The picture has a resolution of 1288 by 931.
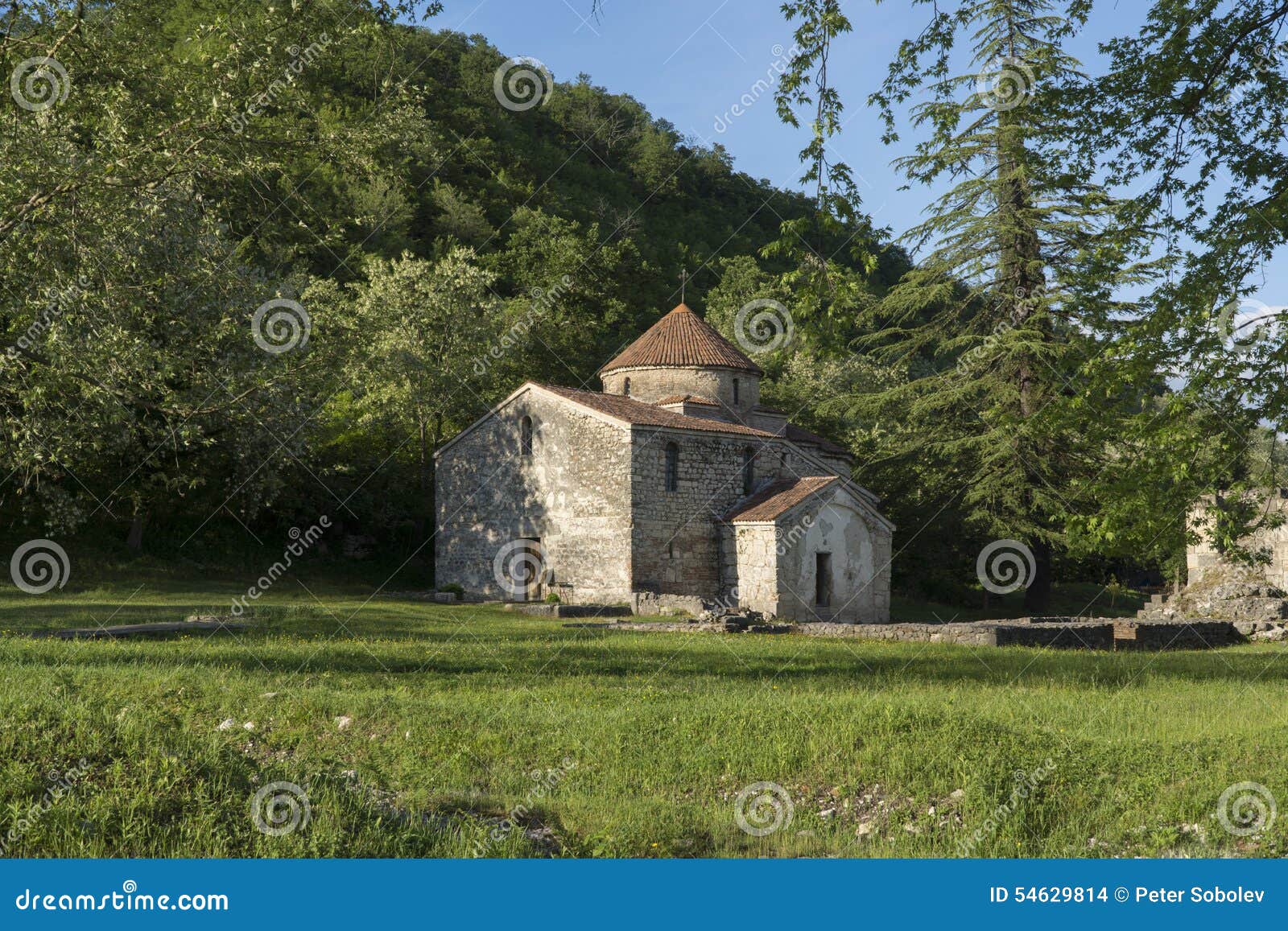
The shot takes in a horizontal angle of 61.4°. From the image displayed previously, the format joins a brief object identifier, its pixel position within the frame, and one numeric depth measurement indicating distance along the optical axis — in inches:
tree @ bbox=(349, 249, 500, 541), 1472.7
